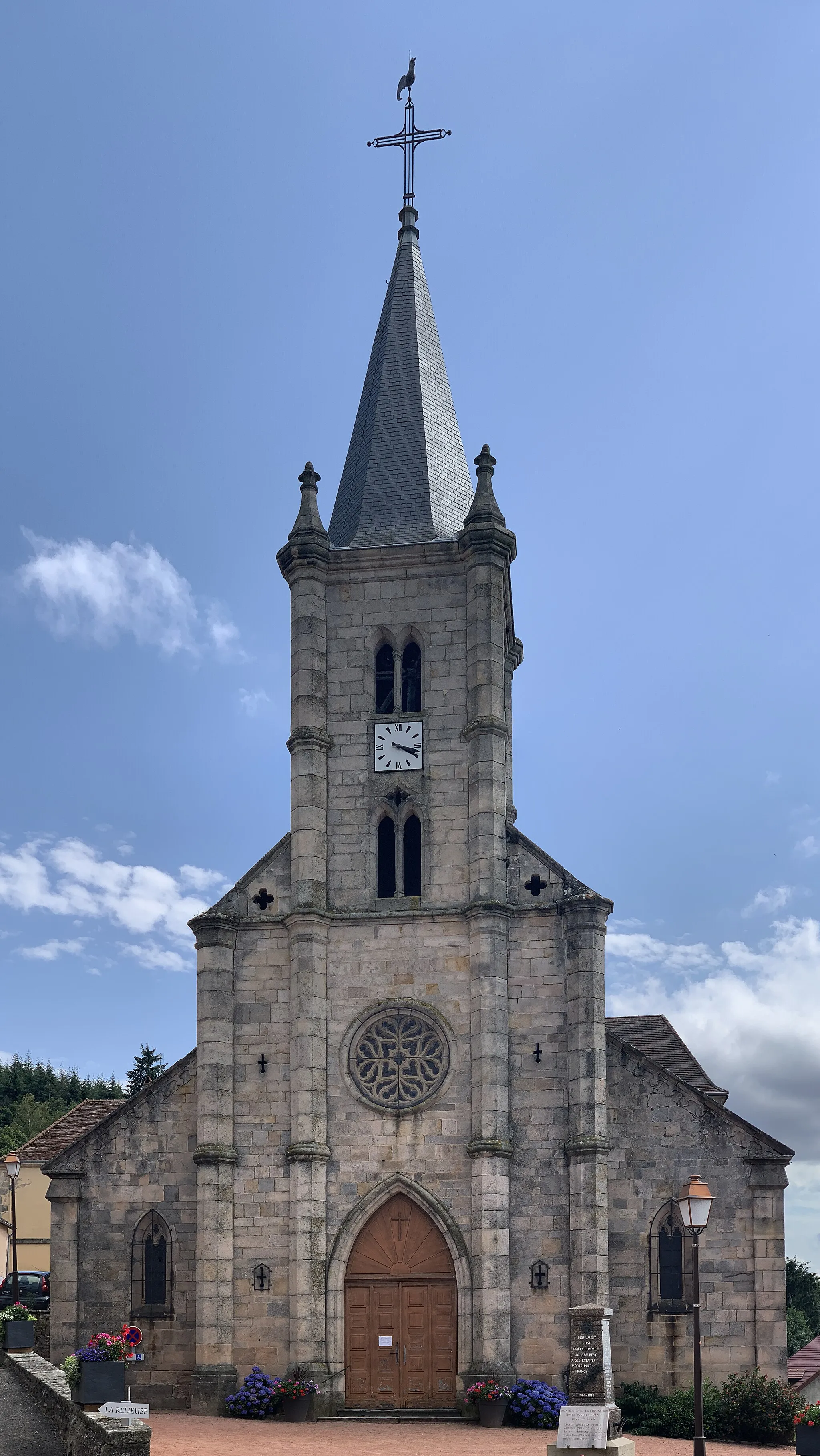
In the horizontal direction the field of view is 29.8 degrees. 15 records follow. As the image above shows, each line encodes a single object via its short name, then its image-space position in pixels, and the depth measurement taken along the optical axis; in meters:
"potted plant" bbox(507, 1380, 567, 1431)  28.03
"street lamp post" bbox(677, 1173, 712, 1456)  19.73
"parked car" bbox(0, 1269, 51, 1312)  41.41
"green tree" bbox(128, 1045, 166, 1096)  77.38
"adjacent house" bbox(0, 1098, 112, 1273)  55.69
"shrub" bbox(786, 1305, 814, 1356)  71.00
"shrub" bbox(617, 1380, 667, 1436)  28.19
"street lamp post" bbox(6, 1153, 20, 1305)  32.91
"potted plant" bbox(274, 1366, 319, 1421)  28.55
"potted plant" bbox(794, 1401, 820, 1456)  22.94
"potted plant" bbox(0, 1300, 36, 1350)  29.42
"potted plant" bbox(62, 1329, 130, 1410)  22.06
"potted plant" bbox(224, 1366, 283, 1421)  28.84
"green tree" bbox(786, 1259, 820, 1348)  82.94
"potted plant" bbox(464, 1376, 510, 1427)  28.12
